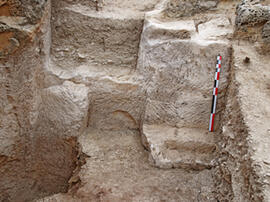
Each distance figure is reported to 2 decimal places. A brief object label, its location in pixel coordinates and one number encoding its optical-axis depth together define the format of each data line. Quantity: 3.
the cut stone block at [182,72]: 2.99
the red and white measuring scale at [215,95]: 2.95
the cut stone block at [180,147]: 2.72
